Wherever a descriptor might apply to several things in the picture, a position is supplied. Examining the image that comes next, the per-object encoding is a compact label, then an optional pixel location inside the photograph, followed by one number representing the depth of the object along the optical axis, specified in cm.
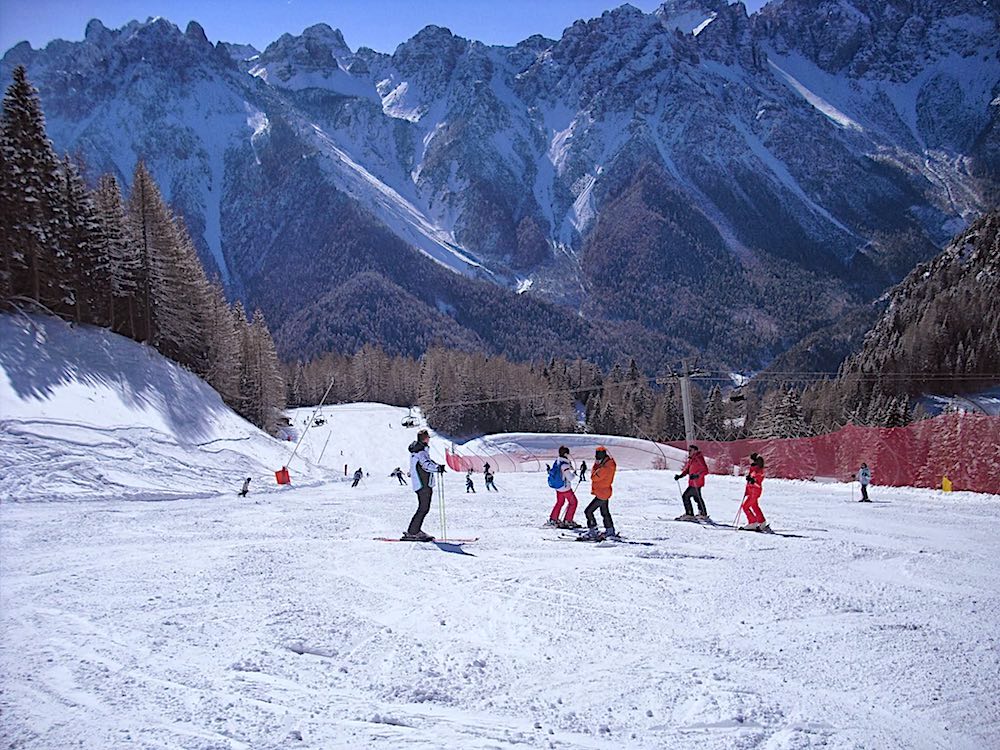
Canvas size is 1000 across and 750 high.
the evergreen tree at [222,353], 4269
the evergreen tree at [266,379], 5381
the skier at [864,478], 2133
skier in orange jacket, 1141
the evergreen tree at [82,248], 2941
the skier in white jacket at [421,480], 1095
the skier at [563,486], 1296
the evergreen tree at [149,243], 3469
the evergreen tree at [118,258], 3200
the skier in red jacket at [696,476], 1426
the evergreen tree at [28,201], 2498
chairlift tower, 3225
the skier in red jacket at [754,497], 1302
